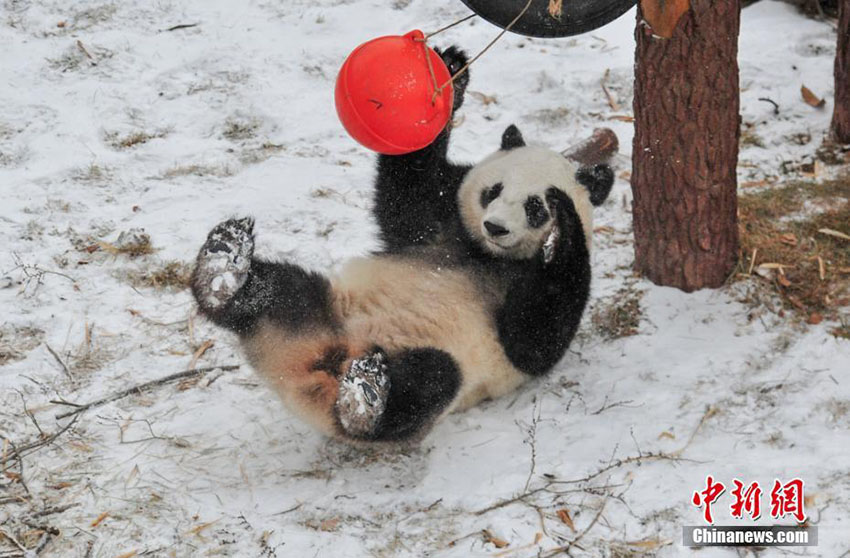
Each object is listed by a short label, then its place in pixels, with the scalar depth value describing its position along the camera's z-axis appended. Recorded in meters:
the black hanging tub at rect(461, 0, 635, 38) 6.27
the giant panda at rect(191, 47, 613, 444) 6.82
